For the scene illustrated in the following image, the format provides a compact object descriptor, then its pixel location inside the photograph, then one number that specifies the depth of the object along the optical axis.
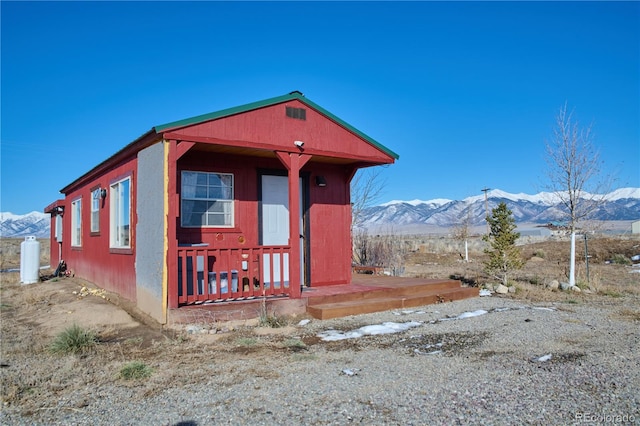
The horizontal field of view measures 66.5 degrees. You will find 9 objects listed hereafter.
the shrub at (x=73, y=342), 5.54
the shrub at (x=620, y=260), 19.60
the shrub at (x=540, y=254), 23.92
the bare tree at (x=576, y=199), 11.45
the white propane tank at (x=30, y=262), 13.59
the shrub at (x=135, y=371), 4.56
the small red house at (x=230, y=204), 7.01
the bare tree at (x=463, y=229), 26.27
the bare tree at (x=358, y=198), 19.21
